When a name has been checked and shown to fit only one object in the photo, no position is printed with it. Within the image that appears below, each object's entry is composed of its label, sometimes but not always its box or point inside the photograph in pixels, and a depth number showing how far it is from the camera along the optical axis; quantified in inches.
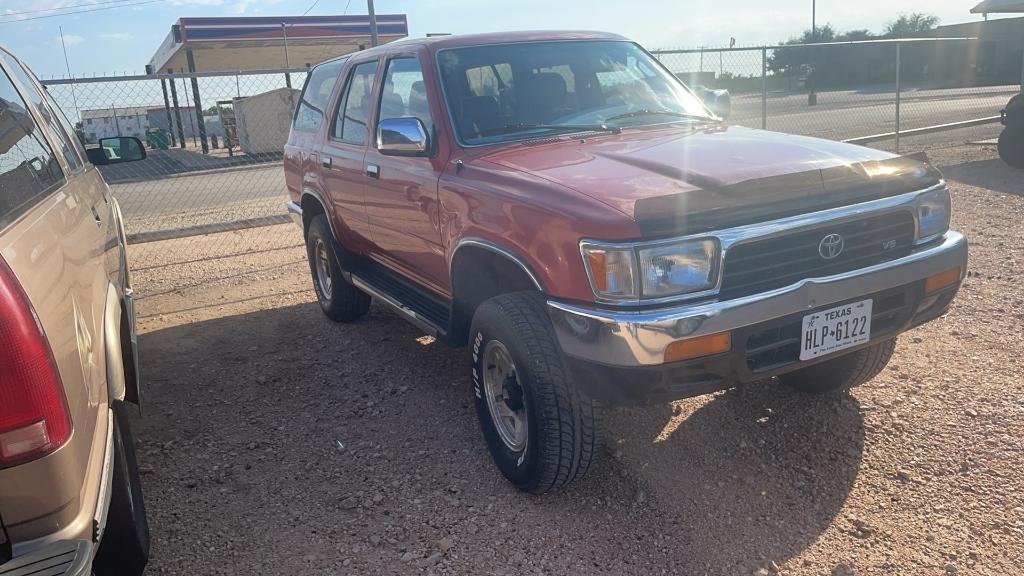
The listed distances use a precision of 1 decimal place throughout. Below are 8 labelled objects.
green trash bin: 1052.5
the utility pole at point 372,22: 474.0
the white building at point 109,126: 1288.1
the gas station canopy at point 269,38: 1146.7
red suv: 110.0
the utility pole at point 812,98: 847.4
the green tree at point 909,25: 2171.8
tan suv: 71.7
